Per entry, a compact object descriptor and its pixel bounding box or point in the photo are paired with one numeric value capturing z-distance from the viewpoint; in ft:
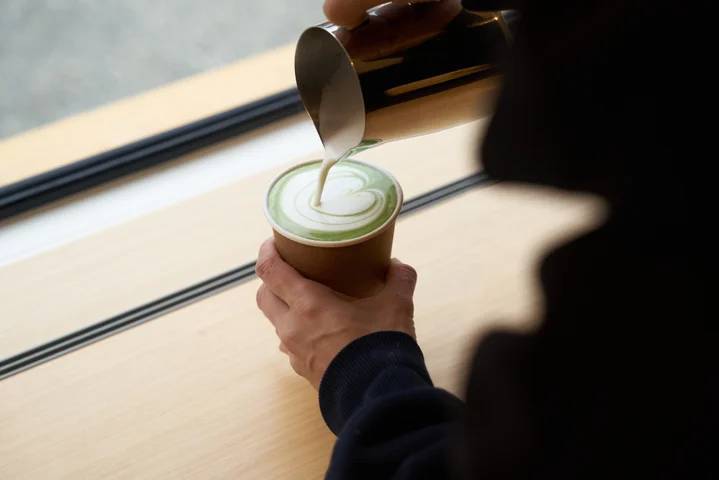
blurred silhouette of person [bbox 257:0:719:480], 1.12
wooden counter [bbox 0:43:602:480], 2.45
